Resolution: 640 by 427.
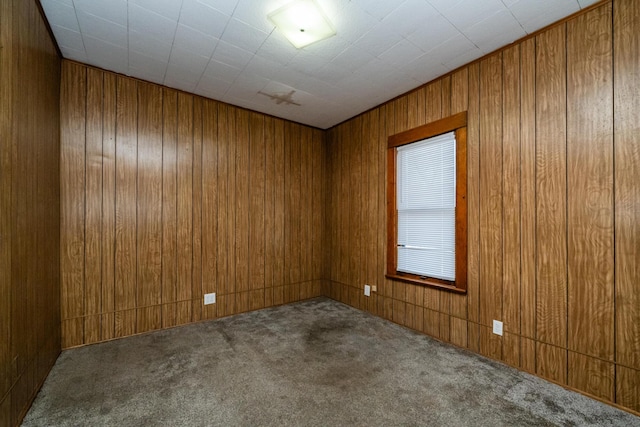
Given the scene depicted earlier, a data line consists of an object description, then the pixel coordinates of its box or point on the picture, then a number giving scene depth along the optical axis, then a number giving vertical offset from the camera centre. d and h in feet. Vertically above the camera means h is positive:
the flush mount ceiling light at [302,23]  6.44 +4.57
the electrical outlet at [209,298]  11.31 -3.48
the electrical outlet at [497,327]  8.08 -3.30
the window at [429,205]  9.17 +0.28
